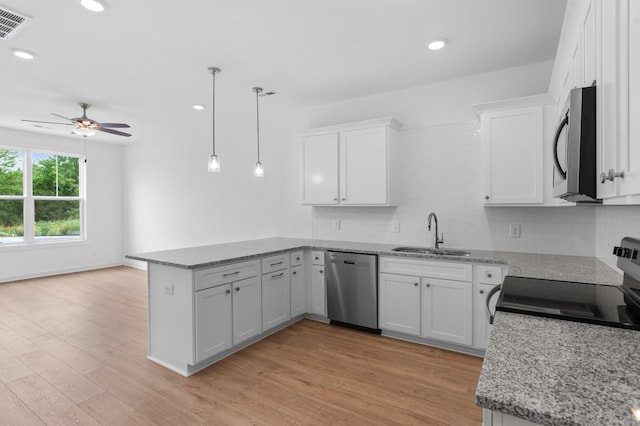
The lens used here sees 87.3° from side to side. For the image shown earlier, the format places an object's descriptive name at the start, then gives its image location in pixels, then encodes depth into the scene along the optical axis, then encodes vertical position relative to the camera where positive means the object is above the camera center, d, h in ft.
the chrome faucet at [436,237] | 11.70 -1.04
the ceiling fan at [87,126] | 14.01 +3.55
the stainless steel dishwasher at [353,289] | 11.48 -2.88
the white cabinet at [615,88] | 3.01 +1.19
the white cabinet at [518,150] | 9.21 +1.65
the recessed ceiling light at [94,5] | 7.33 +4.53
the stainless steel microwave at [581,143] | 3.96 +0.78
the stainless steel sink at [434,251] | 10.91 -1.47
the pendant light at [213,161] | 10.58 +1.50
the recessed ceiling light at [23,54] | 9.64 +4.54
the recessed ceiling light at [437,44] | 9.16 +4.57
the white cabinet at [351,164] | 12.05 +1.66
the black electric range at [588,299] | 4.17 -1.36
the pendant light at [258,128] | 11.85 +3.92
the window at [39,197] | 19.81 +0.76
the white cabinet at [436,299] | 9.74 -2.82
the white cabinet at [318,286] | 12.59 -2.94
